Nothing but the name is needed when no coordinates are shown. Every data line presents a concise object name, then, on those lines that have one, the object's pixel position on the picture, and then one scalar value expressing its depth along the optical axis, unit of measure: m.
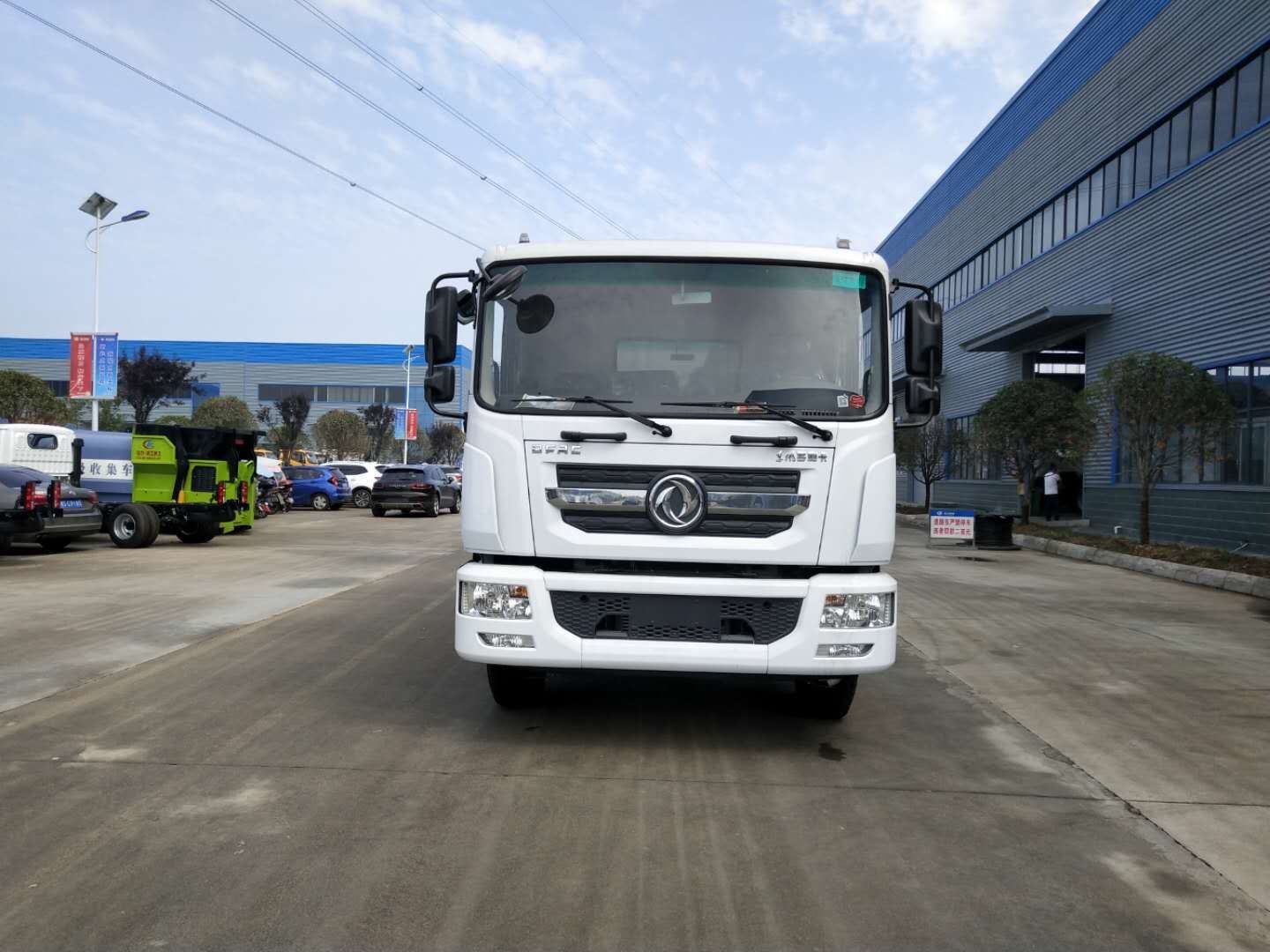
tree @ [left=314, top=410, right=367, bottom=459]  70.50
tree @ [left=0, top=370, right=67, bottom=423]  39.81
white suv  38.75
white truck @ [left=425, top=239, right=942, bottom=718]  5.40
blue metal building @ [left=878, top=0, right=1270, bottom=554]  19.30
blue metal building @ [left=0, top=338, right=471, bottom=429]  95.75
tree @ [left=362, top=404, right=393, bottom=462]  73.12
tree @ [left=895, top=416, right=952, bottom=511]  35.91
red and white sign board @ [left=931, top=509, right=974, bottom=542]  22.64
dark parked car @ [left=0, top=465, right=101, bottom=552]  15.29
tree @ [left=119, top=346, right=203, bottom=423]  55.44
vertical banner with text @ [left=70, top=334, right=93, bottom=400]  28.94
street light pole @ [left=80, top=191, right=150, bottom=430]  30.62
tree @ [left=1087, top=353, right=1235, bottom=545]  18.28
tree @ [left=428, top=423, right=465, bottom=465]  81.12
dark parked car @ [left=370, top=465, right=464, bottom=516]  32.50
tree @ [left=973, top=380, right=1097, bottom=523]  25.56
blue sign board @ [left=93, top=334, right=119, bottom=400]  28.91
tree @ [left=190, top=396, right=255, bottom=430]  69.88
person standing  28.80
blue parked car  37.06
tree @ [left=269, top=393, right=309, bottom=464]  65.62
